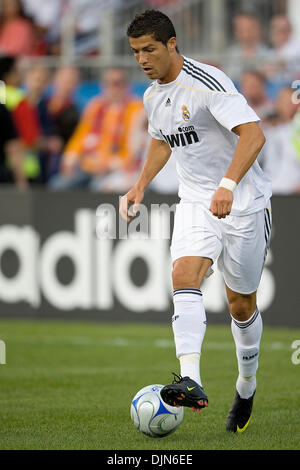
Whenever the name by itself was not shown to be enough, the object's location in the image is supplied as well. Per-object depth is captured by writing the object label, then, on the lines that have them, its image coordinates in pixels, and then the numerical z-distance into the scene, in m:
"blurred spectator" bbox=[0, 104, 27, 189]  13.71
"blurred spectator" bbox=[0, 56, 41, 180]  13.81
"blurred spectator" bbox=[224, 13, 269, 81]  13.20
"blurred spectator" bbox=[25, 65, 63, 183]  13.89
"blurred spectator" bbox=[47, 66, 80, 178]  13.84
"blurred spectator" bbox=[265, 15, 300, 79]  12.69
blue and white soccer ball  5.67
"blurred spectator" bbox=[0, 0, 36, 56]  16.12
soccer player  5.57
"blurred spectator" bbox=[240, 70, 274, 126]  12.27
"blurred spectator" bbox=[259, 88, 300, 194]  12.02
